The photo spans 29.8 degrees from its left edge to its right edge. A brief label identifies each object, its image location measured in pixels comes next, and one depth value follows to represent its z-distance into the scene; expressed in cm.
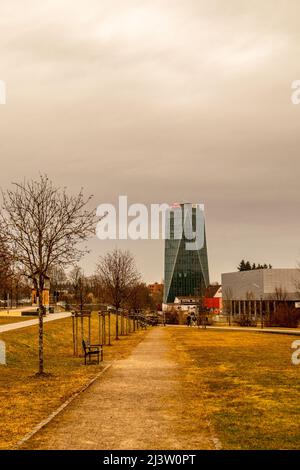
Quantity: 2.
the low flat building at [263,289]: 8381
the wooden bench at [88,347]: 2247
